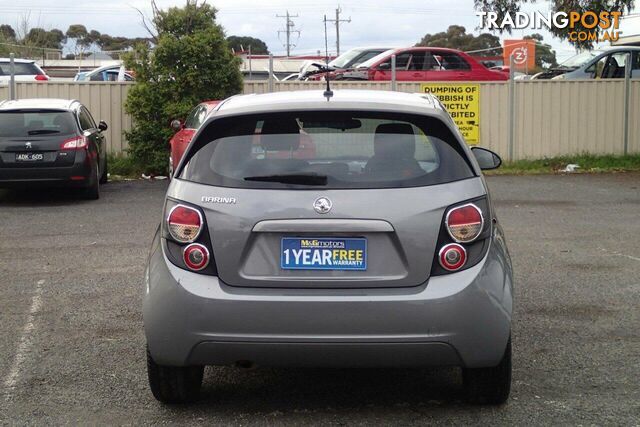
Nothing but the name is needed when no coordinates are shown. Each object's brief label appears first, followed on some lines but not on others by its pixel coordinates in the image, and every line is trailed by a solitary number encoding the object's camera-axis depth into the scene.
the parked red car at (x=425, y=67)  21.42
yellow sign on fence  19.77
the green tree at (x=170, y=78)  18.03
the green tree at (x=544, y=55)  42.88
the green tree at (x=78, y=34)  85.75
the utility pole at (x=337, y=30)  56.60
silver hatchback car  4.42
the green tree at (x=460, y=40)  68.69
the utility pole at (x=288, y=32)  84.82
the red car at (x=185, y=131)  15.20
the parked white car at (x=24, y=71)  24.09
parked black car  13.97
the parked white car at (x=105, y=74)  29.28
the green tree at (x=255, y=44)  78.19
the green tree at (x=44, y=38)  59.44
